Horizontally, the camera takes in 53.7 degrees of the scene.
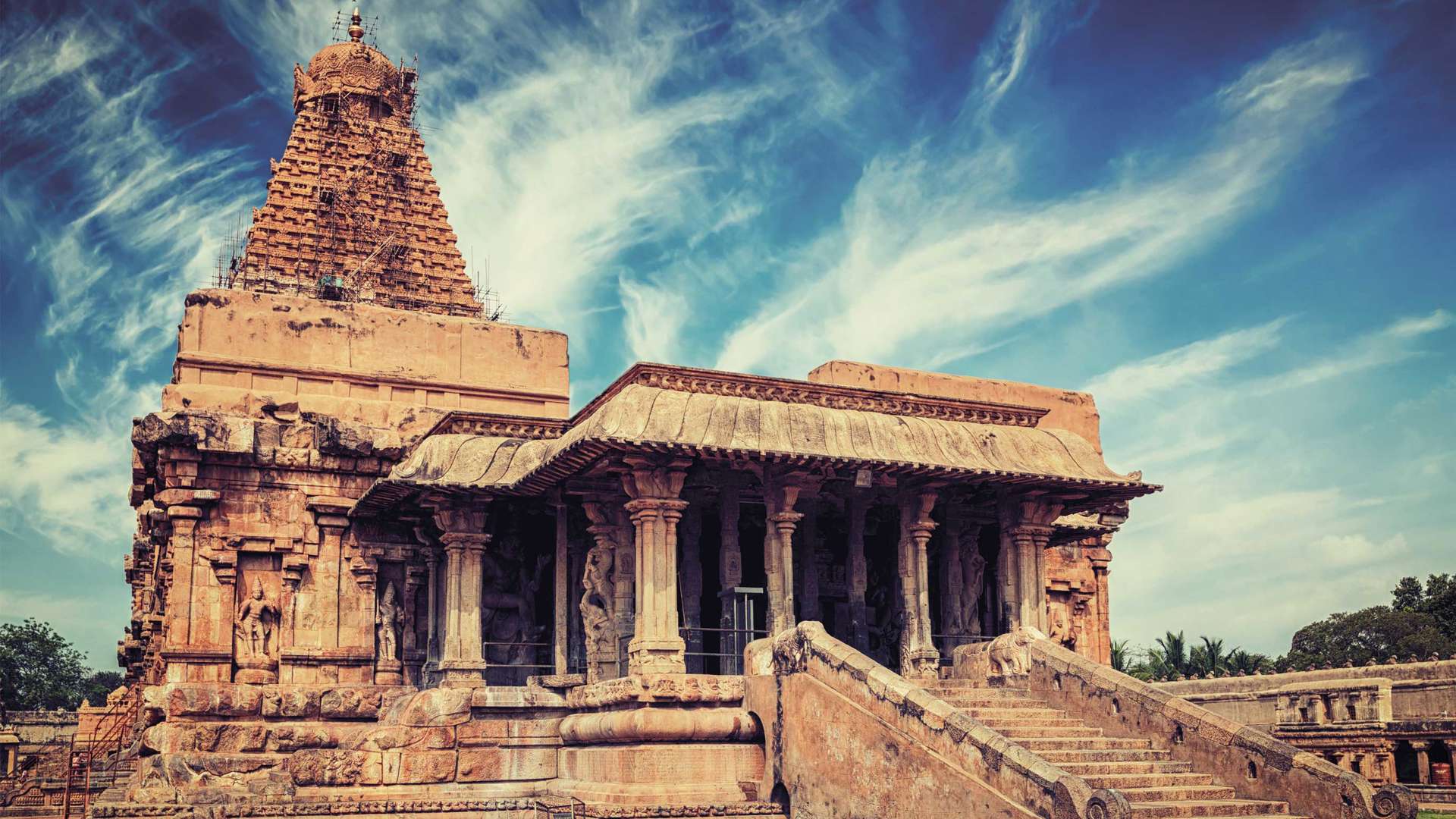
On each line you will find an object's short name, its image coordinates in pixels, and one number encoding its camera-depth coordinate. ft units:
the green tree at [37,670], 253.65
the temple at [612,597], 47.42
